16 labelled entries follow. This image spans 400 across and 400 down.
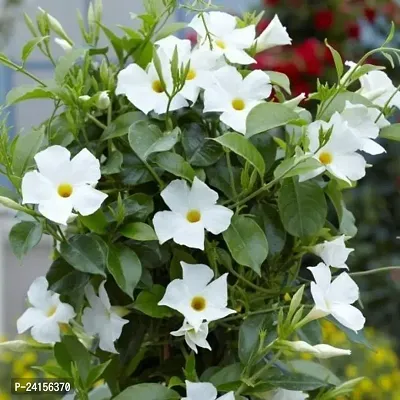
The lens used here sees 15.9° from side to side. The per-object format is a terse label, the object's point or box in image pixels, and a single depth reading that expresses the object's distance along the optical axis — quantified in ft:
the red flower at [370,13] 9.11
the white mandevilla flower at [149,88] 2.95
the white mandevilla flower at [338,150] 2.89
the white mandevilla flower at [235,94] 2.90
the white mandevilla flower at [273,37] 3.13
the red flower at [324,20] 9.08
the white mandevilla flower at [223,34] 3.04
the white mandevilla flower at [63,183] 2.76
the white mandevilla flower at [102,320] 2.95
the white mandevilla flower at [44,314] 3.01
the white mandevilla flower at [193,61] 2.93
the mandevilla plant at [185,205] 2.85
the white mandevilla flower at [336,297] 2.83
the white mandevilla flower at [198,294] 2.84
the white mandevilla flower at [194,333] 2.83
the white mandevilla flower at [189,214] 2.83
